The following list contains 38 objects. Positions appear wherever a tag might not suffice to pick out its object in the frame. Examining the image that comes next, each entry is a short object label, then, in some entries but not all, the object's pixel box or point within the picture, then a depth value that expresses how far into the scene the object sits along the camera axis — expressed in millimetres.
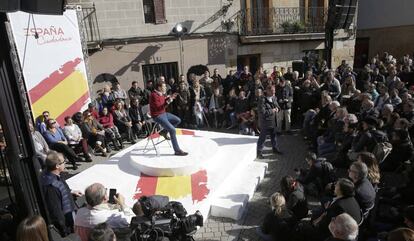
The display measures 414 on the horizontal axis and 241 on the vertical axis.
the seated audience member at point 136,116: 10789
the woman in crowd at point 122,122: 10406
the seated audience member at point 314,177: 6230
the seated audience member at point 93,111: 10041
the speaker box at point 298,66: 15078
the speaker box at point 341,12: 10883
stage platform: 6266
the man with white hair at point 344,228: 3734
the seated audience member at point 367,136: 6523
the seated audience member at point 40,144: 7493
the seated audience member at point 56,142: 8555
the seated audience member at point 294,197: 5223
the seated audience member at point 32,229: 3029
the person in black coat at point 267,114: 8328
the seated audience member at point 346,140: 7297
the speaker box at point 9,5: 2320
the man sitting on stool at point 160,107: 7078
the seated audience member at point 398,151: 6719
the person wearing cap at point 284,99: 10320
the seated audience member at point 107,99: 10945
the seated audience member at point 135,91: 11539
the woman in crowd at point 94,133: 9508
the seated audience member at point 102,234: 3451
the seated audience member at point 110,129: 9906
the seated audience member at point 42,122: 8703
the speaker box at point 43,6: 2523
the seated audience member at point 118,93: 11225
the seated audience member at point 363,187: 4621
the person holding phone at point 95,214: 4453
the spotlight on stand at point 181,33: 12961
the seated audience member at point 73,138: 9086
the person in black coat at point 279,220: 4906
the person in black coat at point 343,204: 4383
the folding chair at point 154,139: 7906
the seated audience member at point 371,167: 5141
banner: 9391
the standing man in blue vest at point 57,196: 4402
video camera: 4008
